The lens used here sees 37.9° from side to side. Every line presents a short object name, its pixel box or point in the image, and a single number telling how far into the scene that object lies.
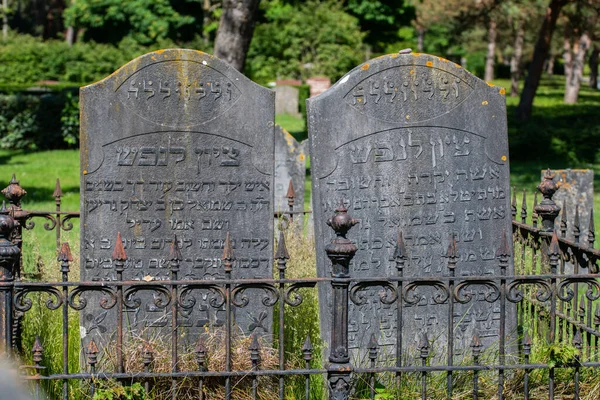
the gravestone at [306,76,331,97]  30.58
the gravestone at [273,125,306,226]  9.70
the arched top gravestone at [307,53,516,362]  5.25
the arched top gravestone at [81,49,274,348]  5.33
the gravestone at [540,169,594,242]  8.41
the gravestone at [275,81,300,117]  30.52
